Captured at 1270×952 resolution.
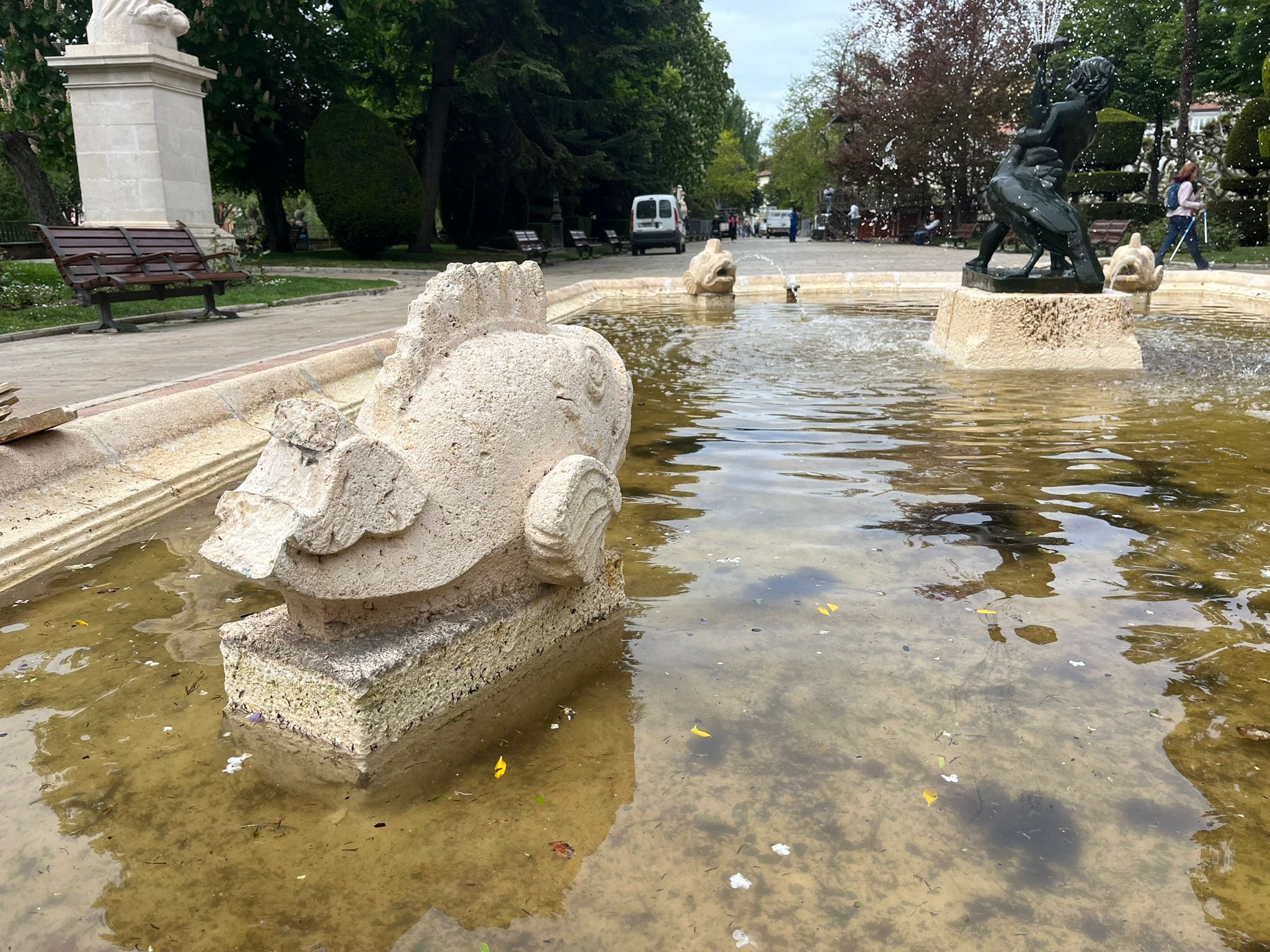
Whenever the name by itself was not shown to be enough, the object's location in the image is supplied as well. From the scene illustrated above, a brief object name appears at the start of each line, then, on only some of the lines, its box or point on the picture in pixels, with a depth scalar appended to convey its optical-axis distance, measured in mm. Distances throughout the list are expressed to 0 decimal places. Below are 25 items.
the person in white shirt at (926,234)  35156
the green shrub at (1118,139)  27000
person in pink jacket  16484
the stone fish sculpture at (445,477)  2277
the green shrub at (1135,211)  25750
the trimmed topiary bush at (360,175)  20641
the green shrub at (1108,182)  26859
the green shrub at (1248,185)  23547
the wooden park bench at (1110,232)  19719
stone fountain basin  4094
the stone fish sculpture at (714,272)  14789
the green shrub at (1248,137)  23047
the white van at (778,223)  62750
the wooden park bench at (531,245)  21328
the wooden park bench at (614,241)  33022
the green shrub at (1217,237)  22922
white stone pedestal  13477
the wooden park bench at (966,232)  31078
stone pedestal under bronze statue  8328
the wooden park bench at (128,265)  10164
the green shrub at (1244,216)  23531
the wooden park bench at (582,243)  27703
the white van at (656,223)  31344
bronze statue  8367
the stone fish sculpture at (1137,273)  13656
